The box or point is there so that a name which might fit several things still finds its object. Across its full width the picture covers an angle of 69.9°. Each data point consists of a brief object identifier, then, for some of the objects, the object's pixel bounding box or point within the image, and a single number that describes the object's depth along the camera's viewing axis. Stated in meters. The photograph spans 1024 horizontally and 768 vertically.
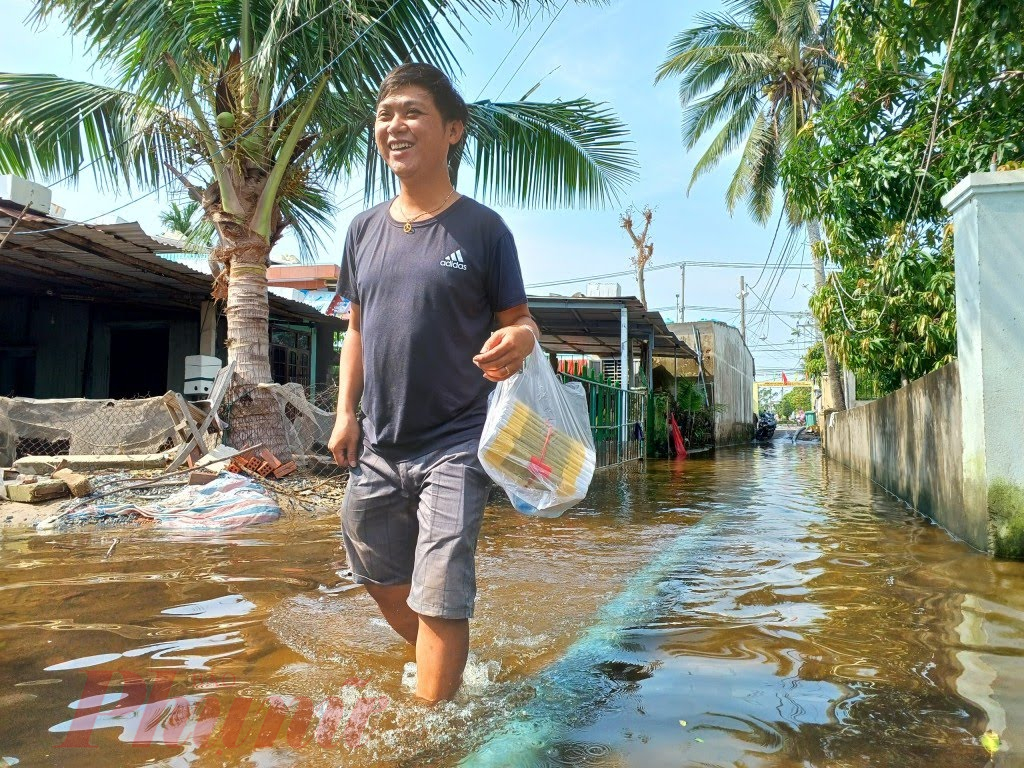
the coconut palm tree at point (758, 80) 17.52
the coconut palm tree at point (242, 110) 7.11
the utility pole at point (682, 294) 42.09
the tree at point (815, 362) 24.84
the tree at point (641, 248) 31.18
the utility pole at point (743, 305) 45.56
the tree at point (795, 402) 66.66
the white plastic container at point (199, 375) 10.13
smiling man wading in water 2.03
